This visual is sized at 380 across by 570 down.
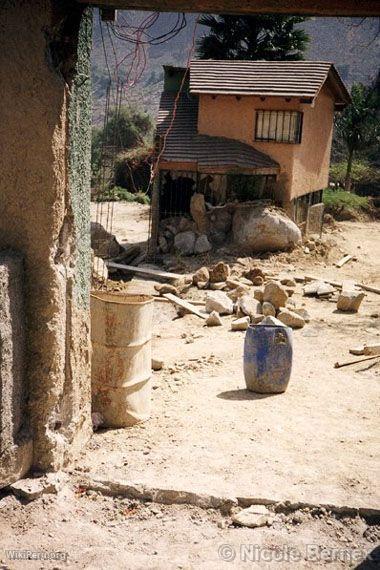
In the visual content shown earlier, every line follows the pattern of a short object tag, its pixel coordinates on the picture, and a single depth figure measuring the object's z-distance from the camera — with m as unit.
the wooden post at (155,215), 16.27
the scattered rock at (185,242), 15.55
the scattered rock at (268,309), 10.52
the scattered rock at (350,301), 11.28
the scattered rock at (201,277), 12.98
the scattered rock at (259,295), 11.16
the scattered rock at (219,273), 13.07
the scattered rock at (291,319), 10.05
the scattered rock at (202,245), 15.46
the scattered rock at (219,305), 11.06
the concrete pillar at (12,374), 4.32
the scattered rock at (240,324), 9.90
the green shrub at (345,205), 24.97
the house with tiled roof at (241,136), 16.06
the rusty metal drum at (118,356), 5.65
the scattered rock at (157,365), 7.96
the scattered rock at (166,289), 12.38
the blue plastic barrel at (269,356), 6.90
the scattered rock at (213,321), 10.45
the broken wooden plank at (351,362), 8.09
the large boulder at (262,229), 15.60
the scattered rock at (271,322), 6.96
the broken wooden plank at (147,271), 13.76
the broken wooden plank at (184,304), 11.05
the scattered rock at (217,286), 12.82
